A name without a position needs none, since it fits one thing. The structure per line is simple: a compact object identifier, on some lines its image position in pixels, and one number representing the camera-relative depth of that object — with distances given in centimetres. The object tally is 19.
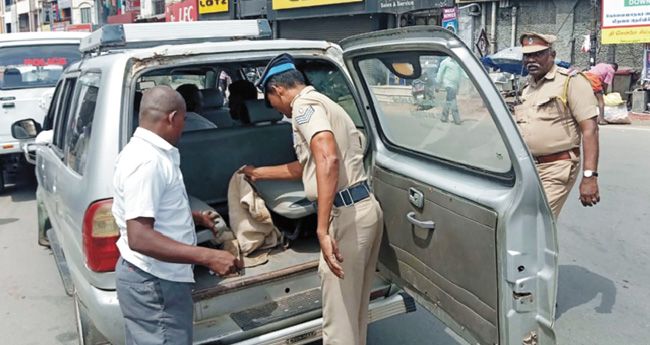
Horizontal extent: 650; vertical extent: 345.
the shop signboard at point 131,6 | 3797
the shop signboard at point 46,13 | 4585
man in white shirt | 221
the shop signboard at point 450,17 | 1831
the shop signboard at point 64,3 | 4589
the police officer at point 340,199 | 281
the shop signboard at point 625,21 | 1380
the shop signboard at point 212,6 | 2645
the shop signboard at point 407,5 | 1831
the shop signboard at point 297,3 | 2061
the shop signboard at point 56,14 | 4794
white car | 764
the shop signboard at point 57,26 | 4595
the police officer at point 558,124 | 374
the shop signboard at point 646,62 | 1405
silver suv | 225
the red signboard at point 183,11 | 2808
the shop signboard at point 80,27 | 3353
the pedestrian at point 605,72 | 1380
